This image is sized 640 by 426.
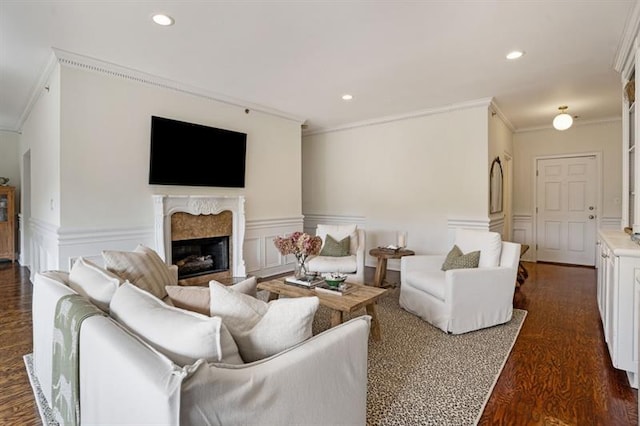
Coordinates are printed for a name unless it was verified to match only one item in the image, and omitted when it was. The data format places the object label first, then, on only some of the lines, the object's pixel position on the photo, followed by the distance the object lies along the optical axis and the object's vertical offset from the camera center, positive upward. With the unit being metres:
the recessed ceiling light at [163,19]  2.51 +1.42
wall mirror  4.82 +0.32
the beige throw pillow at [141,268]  2.29 -0.41
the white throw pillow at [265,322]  1.28 -0.43
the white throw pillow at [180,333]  1.08 -0.41
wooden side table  4.35 -0.61
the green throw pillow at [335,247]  4.37 -0.49
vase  3.12 -0.57
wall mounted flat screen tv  3.83 +0.67
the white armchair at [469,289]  2.97 -0.73
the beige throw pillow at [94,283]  1.72 -0.39
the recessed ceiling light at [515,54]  3.12 +1.43
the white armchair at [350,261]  4.04 -0.63
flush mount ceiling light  4.47 +1.14
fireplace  3.89 -0.28
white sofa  0.89 -0.53
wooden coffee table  2.50 -0.68
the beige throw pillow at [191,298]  1.54 -0.41
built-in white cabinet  2.08 -0.62
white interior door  5.89 -0.03
